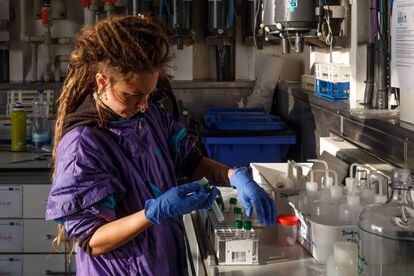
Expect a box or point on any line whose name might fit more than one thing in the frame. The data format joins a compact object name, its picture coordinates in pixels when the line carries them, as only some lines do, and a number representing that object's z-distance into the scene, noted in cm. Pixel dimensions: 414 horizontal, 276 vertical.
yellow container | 379
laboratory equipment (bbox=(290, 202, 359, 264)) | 147
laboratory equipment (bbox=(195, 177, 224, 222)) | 158
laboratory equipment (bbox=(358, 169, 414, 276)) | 130
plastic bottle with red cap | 167
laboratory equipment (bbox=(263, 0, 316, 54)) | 277
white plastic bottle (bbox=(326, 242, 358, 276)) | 137
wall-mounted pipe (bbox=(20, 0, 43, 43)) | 434
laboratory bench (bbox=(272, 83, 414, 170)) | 189
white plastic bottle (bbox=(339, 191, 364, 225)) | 152
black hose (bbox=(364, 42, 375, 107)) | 258
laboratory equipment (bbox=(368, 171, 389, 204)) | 157
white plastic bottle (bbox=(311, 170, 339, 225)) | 159
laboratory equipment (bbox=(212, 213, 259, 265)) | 152
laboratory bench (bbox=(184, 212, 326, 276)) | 149
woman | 155
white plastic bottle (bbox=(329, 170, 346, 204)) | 163
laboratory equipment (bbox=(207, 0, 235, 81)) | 400
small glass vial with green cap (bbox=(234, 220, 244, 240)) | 155
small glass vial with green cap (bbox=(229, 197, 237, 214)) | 185
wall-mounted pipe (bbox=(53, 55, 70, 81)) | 442
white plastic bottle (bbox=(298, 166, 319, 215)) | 169
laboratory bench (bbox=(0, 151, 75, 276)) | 342
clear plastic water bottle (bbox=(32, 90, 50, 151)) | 389
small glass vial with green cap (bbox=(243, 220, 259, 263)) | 153
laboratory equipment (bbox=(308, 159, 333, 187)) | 177
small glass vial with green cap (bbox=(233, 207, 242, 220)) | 175
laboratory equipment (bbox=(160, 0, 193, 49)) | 395
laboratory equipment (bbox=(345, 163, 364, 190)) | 171
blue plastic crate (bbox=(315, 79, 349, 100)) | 292
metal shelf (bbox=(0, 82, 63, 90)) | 428
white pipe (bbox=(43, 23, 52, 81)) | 431
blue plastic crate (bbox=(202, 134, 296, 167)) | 341
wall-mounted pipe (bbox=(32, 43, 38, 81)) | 442
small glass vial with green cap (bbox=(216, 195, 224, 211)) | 185
